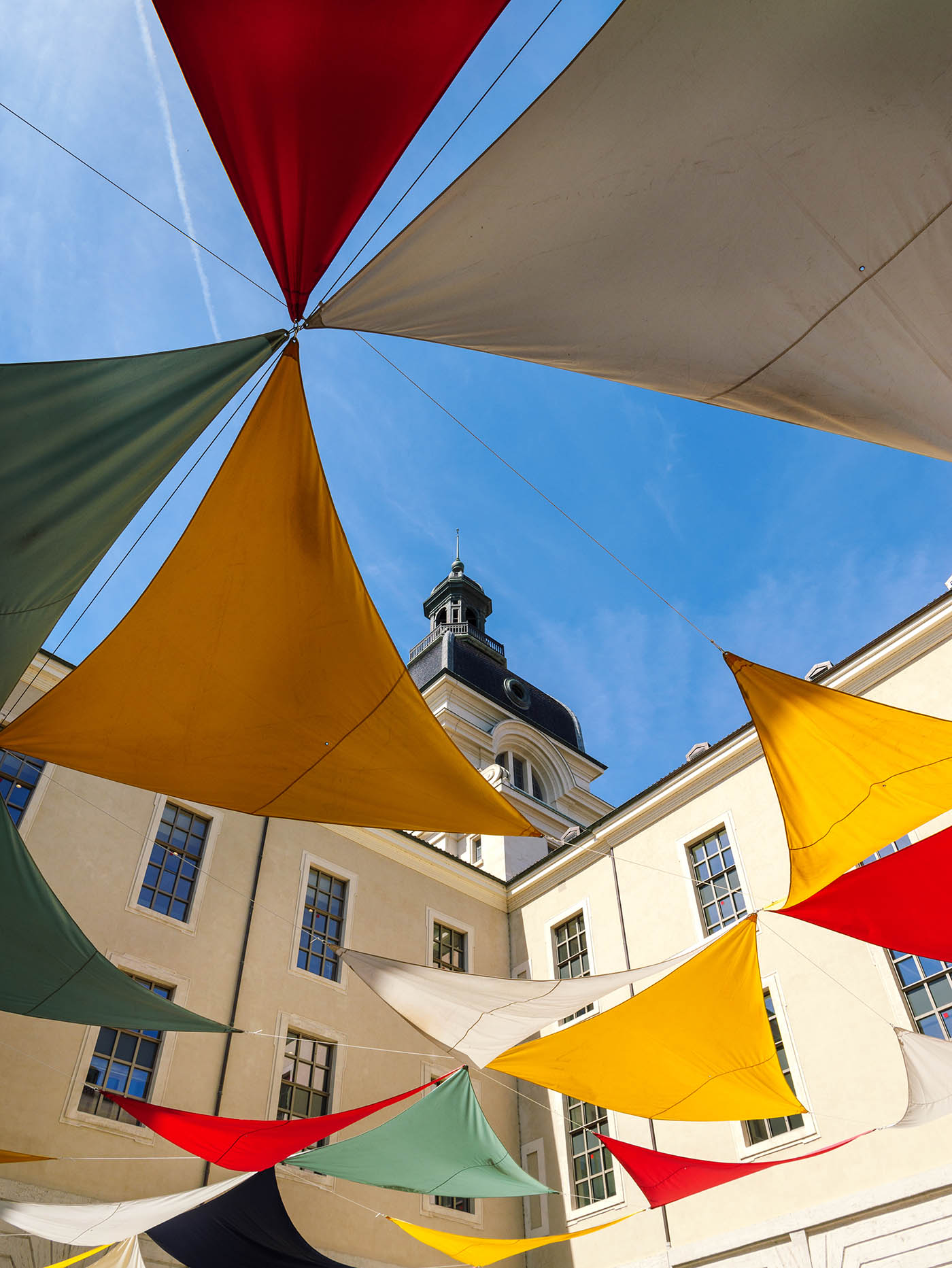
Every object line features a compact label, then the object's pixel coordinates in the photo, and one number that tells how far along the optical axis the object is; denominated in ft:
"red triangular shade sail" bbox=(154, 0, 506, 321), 10.89
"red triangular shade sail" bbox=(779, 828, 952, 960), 20.13
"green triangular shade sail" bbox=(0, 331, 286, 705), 13.07
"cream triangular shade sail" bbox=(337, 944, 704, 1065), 24.07
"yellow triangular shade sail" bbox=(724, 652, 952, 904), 18.92
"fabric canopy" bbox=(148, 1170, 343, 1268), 25.25
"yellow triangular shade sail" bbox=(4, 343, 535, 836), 17.43
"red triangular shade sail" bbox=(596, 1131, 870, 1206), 25.20
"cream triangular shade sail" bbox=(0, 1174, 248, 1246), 23.17
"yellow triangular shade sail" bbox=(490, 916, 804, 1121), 22.48
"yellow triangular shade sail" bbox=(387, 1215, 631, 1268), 27.63
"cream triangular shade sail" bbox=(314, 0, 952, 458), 10.84
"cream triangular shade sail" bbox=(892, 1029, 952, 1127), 24.80
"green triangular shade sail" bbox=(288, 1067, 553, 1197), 25.46
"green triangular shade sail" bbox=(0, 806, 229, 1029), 17.76
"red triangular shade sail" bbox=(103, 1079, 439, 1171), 23.36
